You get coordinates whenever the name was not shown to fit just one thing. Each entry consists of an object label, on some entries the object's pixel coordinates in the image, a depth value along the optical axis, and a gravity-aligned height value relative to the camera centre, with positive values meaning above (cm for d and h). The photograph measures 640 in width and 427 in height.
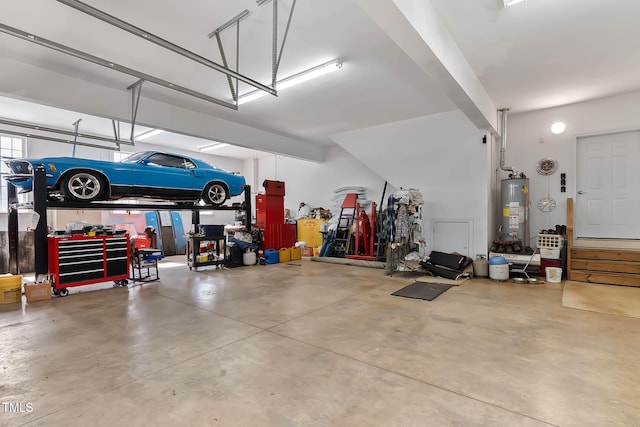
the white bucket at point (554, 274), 516 -111
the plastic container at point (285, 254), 788 -115
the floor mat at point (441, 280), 521 -126
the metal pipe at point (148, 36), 230 +158
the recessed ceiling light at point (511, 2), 316 +219
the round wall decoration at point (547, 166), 634 +92
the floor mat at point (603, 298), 370 -123
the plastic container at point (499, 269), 539 -106
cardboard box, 426 -112
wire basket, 539 -57
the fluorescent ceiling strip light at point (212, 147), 1033 +225
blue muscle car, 449 +58
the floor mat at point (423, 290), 436 -124
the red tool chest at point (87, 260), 450 -75
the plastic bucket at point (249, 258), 731 -113
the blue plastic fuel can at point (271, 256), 756 -115
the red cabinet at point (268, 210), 782 +3
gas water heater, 606 +3
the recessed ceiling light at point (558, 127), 625 +171
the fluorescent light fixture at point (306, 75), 456 +219
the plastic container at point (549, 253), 537 -78
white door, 573 +45
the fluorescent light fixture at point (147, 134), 836 +221
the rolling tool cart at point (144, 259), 556 -89
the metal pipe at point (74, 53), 264 +158
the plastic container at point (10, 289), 418 -107
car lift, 424 +2
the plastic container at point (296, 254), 816 -117
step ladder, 765 -46
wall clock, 635 +12
